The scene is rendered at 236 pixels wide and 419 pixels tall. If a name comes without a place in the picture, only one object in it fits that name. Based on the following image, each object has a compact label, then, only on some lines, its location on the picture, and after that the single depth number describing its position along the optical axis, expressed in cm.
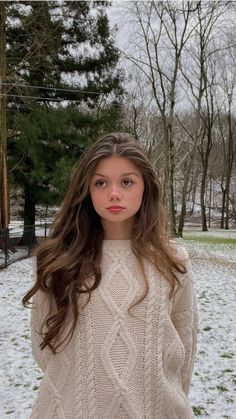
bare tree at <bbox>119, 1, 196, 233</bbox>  1911
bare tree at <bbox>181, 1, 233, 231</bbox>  1939
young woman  129
